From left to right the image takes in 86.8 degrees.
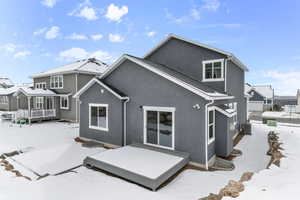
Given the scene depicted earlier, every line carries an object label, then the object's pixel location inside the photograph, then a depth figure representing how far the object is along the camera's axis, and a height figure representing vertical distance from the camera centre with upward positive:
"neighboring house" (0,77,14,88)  43.78 +4.94
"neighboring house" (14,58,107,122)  17.11 +0.78
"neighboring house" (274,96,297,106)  52.22 -0.75
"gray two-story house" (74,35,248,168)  6.75 -0.18
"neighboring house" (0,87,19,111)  25.46 -0.14
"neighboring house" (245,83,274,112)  36.53 -0.30
